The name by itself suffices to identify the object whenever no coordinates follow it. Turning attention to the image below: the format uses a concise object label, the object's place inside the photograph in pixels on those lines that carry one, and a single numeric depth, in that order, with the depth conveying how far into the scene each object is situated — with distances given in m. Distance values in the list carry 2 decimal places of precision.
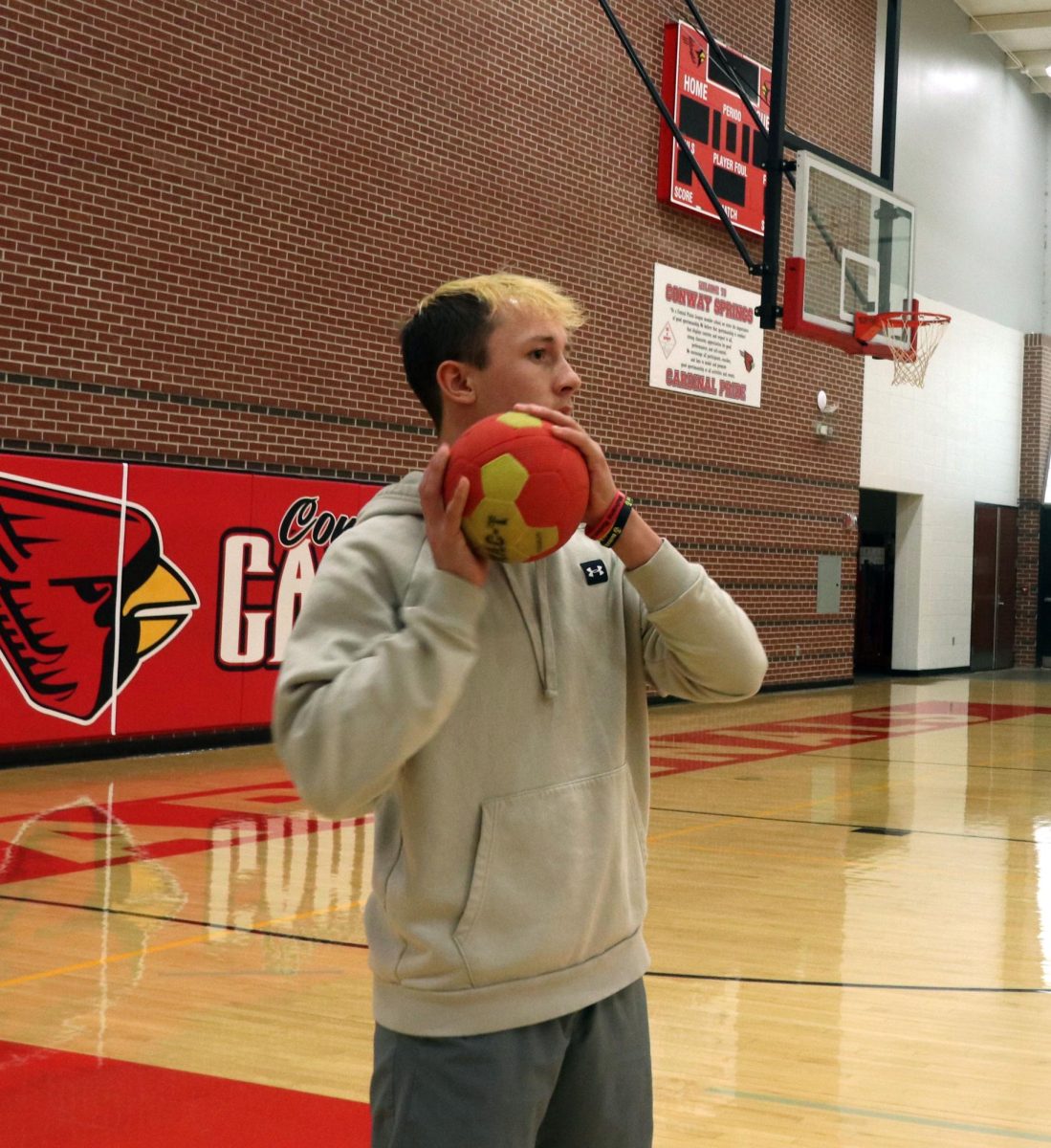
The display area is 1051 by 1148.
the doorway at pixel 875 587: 19.73
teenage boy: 1.67
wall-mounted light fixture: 16.67
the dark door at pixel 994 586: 21.05
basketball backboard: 11.30
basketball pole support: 10.57
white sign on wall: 14.32
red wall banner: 8.94
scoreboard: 13.95
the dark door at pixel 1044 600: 22.12
